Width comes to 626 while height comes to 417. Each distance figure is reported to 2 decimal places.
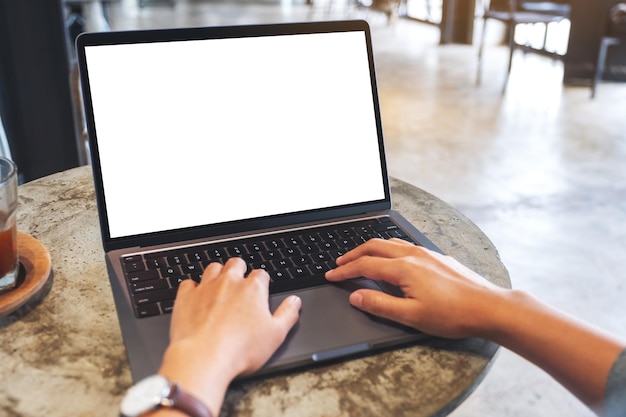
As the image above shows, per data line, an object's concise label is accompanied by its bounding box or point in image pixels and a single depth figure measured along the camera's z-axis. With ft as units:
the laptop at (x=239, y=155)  2.52
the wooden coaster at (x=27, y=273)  2.26
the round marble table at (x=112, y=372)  1.90
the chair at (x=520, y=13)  14.38
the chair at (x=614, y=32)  14.35
